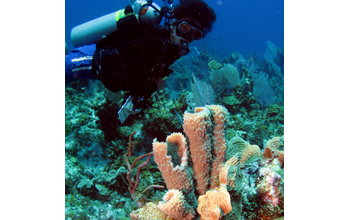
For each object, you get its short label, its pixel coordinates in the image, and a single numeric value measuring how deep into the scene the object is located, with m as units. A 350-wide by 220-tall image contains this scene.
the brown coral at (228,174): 1.56
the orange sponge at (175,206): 1.51
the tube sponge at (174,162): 1.64
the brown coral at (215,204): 1.40
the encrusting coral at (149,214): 1.79
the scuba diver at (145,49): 2.99
